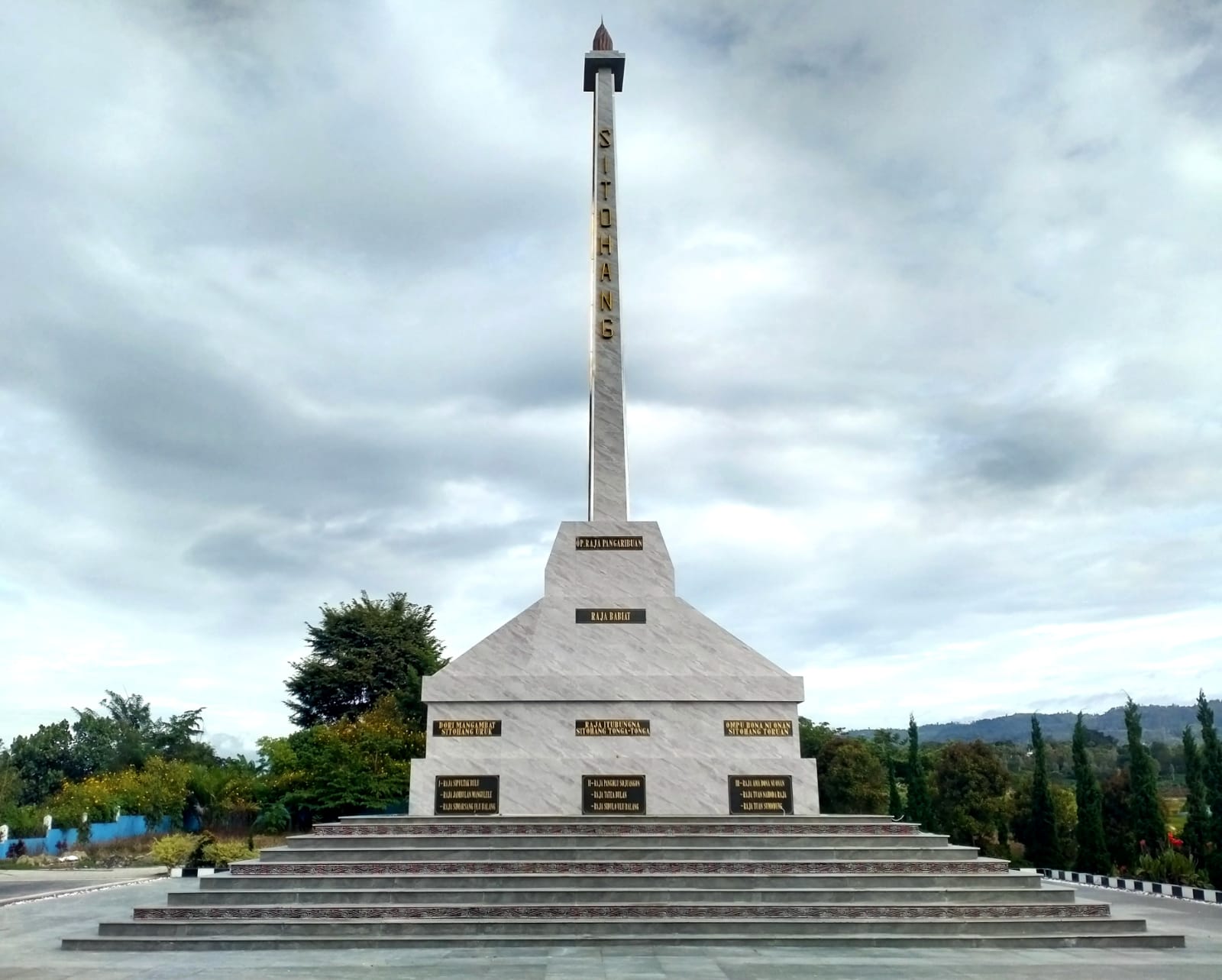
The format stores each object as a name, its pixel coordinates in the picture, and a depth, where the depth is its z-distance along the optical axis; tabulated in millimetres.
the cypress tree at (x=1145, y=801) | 24453
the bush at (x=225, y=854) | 22406
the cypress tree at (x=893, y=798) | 33353
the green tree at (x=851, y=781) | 37812
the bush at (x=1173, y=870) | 20875
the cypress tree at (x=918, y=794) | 29656
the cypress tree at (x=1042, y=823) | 27391
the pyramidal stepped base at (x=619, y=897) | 13047
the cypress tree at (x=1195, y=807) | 22297
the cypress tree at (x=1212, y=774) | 20344
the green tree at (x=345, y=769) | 28734
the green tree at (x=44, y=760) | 51750
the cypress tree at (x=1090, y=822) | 25078
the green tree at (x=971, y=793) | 31422
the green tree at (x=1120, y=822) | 26622
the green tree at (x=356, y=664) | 40719
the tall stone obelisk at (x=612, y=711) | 18453
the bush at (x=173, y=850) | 24062
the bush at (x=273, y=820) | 30719
